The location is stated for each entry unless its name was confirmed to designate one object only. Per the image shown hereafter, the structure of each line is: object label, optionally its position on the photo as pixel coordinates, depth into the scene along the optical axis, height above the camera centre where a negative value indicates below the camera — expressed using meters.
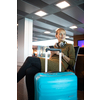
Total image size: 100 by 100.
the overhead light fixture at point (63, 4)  3.35 +1.46
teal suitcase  1.01 -0.38
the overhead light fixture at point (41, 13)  4.10 +1.44
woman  1.40 -0.20
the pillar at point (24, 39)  4.79 +0.45
